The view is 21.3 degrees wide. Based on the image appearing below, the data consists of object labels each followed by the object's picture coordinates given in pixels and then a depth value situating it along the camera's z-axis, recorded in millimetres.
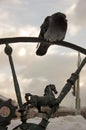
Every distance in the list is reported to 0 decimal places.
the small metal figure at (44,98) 1987
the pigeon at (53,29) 2700
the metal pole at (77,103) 8349
